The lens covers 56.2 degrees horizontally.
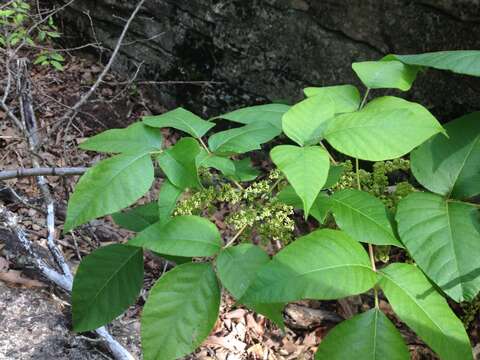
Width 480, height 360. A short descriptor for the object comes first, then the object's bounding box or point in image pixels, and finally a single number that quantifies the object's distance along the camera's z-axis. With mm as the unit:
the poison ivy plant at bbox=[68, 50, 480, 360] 848
